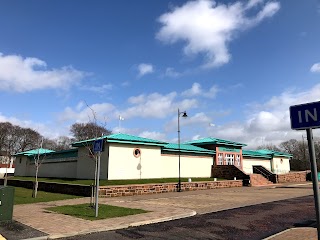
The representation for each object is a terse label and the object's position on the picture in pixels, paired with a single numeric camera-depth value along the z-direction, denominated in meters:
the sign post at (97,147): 11.13
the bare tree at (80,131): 73.92
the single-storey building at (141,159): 27.25
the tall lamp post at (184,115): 26.53
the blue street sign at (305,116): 4.72
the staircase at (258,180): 33.09
